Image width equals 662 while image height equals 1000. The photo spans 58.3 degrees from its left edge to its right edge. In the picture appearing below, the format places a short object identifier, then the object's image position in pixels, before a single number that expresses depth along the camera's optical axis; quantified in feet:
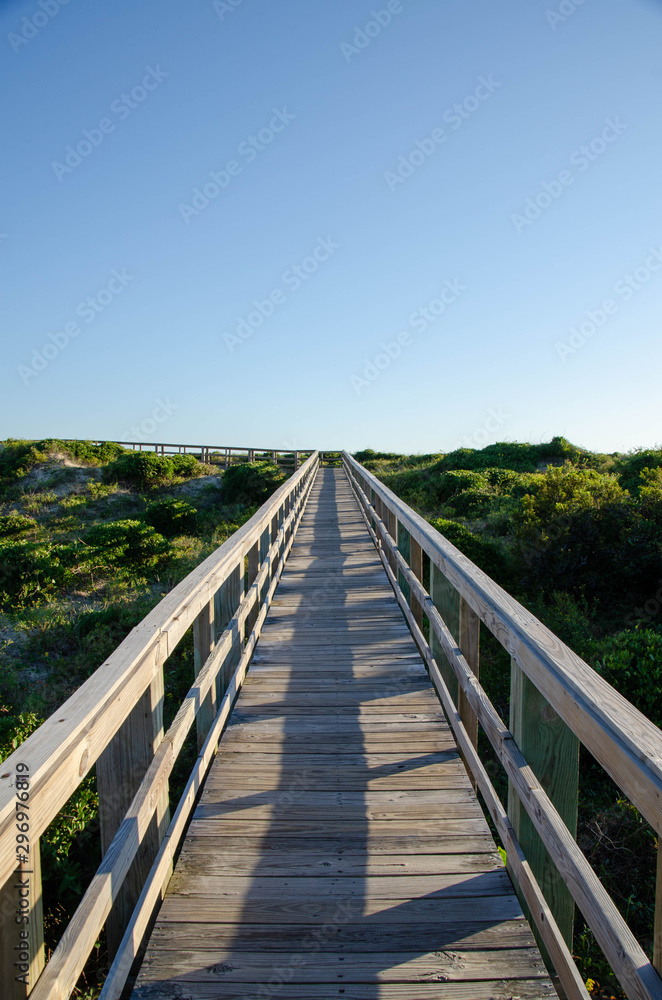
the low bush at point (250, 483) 72.02
